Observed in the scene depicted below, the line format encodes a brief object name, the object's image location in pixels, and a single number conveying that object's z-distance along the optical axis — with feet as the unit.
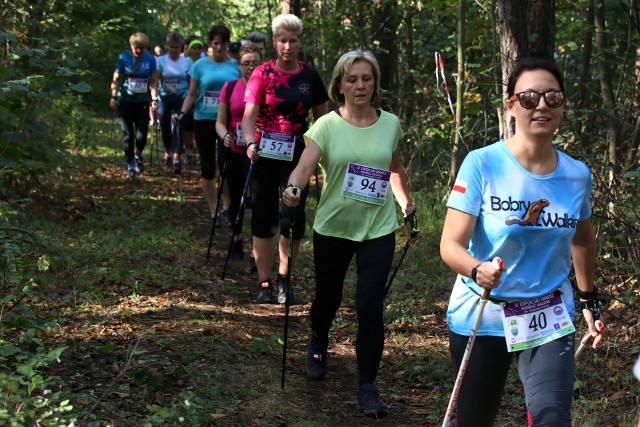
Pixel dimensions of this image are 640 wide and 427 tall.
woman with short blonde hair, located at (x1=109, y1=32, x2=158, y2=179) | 48.73
